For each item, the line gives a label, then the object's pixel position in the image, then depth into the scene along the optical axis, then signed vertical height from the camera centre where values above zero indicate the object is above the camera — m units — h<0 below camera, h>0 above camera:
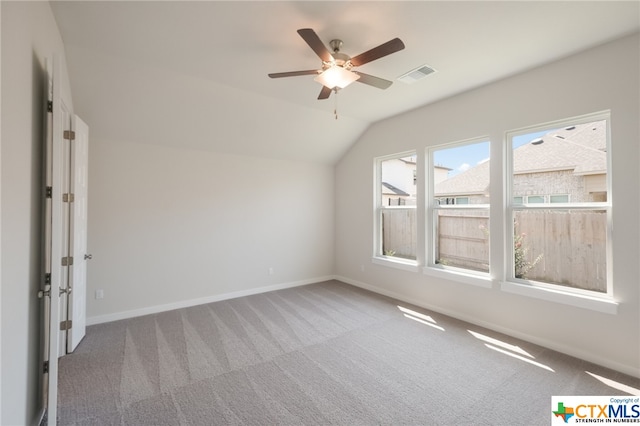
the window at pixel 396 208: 4.52 +0.12
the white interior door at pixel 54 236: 1.77 -0.14
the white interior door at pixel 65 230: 2.70 -0.14
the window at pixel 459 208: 3.61 +0.10
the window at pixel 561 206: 2.72 +0.09
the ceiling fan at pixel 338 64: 1.94 +1.23
